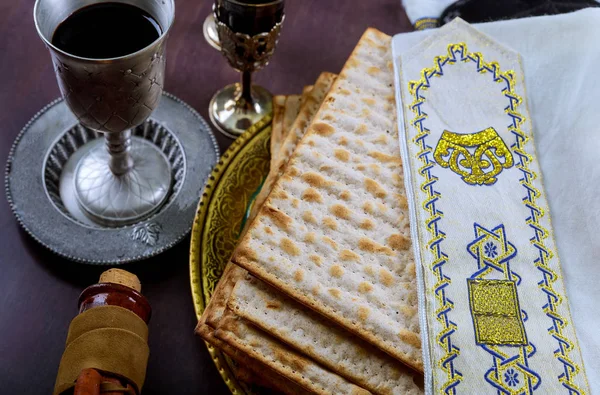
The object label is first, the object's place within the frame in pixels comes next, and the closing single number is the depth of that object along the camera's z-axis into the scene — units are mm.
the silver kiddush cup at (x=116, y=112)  652
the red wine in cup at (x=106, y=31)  692
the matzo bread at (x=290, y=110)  833
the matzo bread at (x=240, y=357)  657
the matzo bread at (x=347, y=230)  631
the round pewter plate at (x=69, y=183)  770
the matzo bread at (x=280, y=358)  622
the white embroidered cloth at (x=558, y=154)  634
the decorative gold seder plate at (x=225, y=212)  717
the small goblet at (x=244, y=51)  784
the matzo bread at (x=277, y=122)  819
